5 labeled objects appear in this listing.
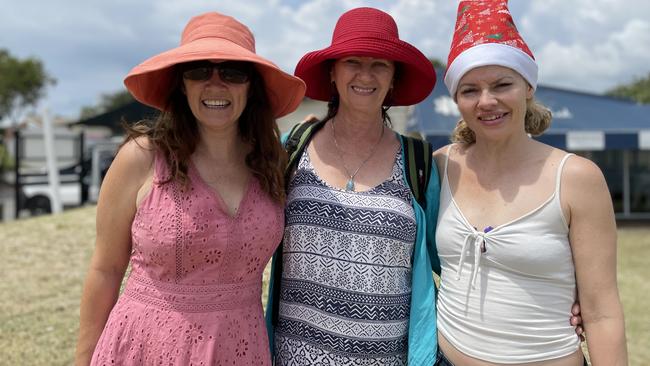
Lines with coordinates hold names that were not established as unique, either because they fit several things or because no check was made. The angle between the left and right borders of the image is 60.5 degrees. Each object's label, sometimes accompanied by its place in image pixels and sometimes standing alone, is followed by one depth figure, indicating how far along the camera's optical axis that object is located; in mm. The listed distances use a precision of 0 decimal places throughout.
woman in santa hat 1716
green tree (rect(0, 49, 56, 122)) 40562
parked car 14344
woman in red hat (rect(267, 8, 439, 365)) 1981
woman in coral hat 1819
